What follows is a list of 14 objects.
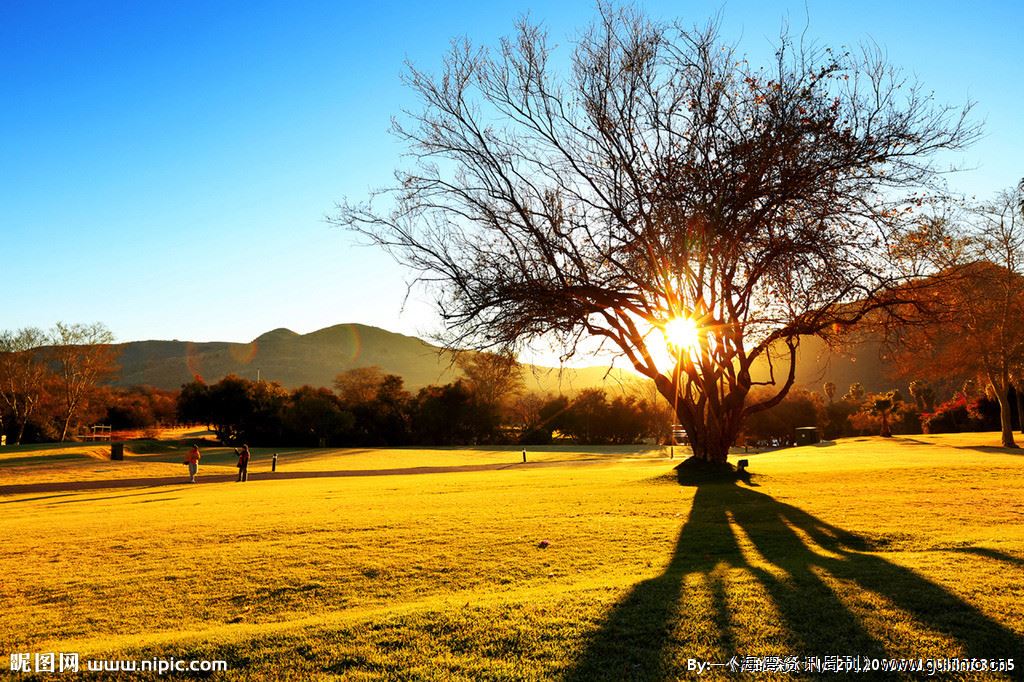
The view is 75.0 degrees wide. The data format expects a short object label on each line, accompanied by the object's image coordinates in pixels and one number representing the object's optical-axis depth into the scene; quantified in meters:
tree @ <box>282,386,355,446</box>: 58.41
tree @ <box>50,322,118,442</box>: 63.91
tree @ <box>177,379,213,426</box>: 60.62
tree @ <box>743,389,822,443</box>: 63.47
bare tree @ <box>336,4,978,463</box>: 14.82
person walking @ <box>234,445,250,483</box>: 26.97
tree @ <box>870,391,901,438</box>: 49.38
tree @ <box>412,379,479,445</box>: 61.78
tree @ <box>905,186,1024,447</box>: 30.08
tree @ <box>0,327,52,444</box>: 59.78
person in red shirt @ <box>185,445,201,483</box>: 26.67
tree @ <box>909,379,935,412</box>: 61.91
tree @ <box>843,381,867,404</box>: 67.12
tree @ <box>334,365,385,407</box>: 68.56
